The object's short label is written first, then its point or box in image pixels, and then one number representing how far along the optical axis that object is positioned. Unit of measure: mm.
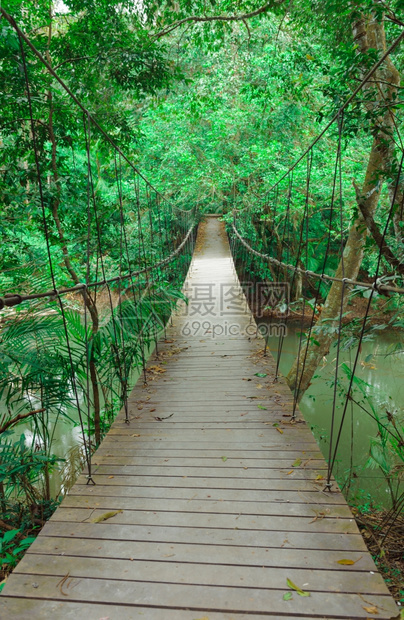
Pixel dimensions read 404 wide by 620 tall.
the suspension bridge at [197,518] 914
